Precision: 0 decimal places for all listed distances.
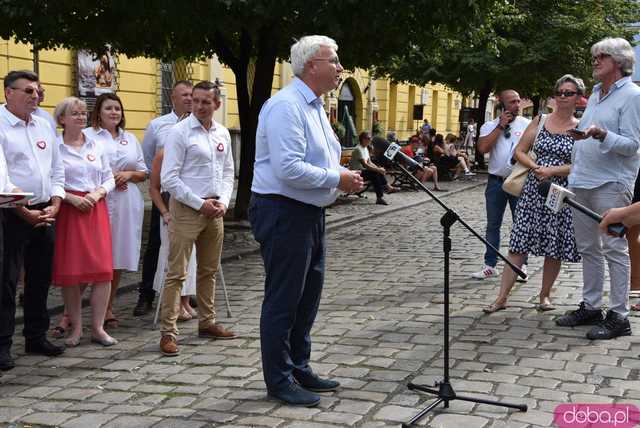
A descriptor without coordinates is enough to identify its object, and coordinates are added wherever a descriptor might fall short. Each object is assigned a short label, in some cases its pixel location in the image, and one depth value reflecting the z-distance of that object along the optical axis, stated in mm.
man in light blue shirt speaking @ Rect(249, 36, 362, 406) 4266
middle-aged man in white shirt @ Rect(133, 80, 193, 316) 6996
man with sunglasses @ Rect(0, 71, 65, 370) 5312
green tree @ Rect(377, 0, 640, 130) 24156
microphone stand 4402
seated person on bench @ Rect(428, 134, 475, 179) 23953
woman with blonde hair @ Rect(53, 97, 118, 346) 5875
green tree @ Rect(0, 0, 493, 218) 9430
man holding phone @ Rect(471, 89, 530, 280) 8133
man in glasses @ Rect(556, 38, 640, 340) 5941
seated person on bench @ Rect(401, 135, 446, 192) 20941
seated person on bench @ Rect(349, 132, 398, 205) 16934
